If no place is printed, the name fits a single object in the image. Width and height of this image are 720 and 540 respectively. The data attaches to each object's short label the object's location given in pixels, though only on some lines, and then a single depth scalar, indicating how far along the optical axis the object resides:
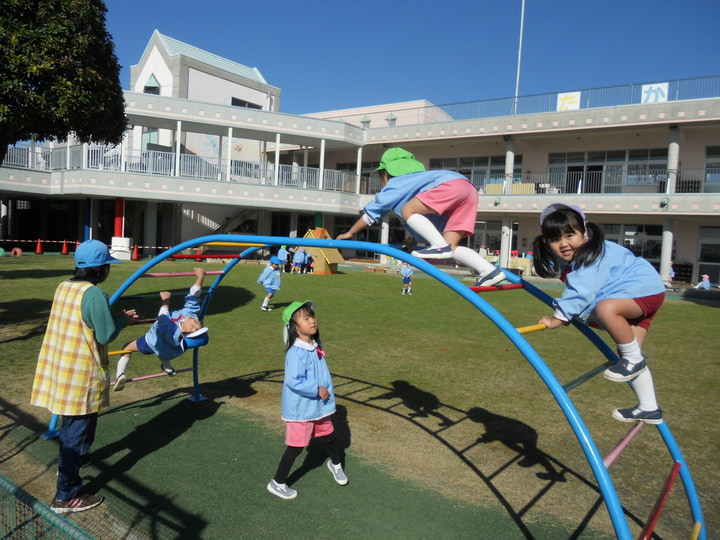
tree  8.65
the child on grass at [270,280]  13.61
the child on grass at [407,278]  18.41
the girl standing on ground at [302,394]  4.27
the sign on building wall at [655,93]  25.03
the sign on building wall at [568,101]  27.17
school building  25.73
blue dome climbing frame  2.58
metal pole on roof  33.94
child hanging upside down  5.11
